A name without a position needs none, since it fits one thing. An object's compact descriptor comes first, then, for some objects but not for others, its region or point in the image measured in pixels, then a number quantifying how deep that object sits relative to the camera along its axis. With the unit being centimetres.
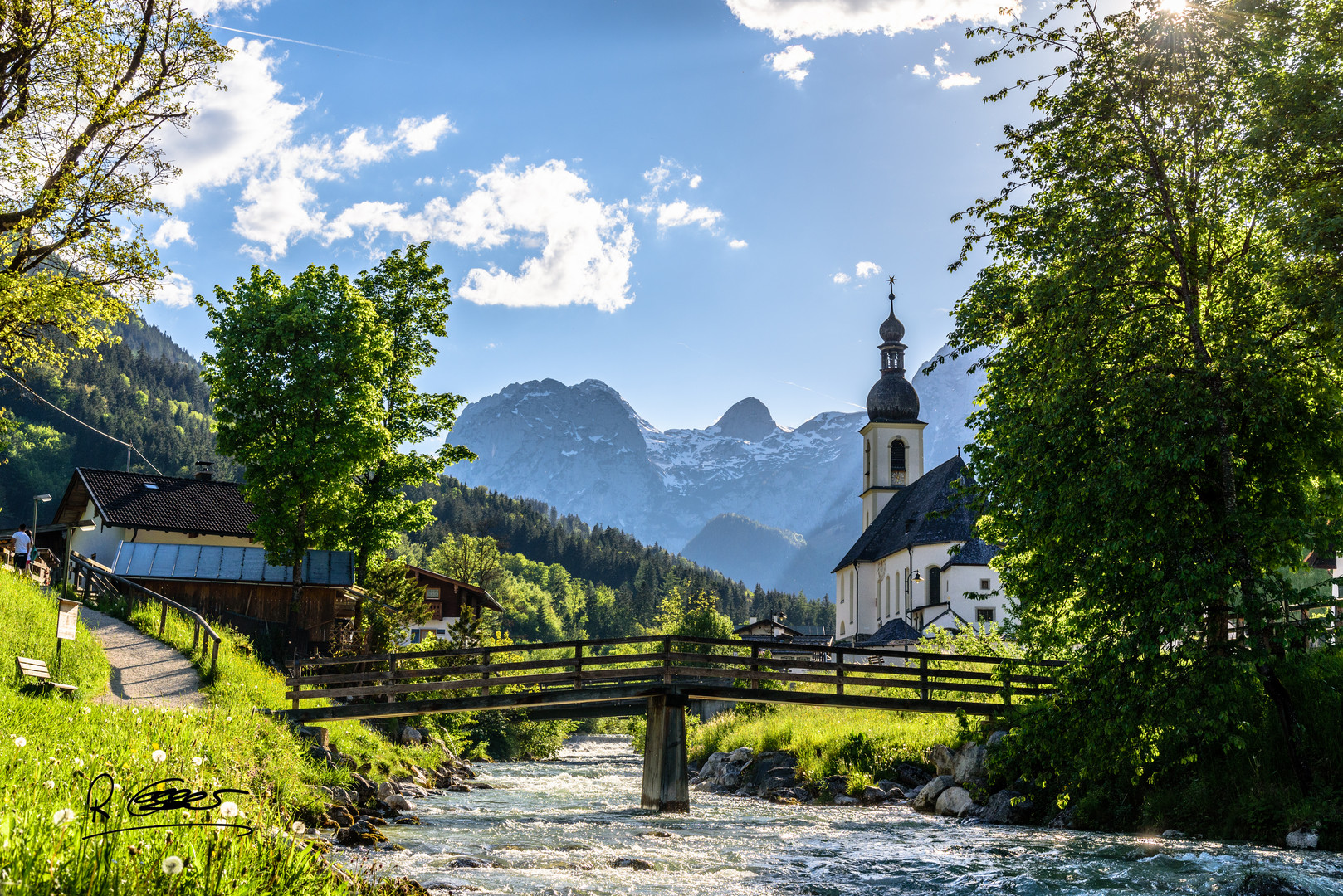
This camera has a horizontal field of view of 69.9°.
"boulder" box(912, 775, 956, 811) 2358
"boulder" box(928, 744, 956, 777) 2539
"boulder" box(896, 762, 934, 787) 2696
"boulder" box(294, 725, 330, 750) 2181
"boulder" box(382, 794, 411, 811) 2089
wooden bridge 2302
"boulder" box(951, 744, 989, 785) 2322
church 5931
